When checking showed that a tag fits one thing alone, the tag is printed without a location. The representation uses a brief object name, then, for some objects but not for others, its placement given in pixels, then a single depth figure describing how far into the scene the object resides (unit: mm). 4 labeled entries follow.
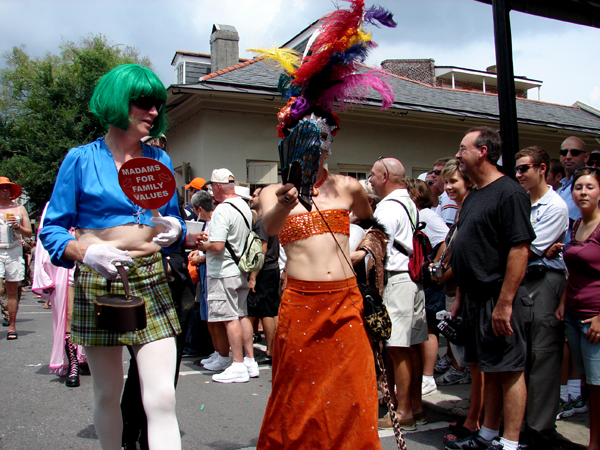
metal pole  3789
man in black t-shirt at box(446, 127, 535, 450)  3148
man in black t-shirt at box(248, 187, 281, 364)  5910
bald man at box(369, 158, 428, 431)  3949
